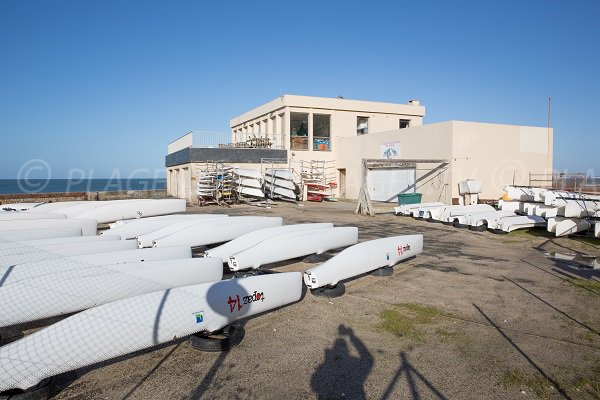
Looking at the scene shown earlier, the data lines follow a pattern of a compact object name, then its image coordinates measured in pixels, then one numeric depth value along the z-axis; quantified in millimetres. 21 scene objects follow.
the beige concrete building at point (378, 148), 19922
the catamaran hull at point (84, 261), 5836
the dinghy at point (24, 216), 10742
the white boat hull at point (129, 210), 13328
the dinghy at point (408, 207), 17636
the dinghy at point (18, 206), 15203
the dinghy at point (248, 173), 23531
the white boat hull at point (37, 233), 8836
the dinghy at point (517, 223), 13406
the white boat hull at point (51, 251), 6793
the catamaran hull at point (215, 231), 9227
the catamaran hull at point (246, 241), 7949
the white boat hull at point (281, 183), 24250
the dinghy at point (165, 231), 9398
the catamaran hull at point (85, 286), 5191
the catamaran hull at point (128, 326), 3764
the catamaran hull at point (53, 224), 10305
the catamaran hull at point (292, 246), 7484
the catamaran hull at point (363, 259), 6531
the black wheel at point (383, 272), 8038
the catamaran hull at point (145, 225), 10328
